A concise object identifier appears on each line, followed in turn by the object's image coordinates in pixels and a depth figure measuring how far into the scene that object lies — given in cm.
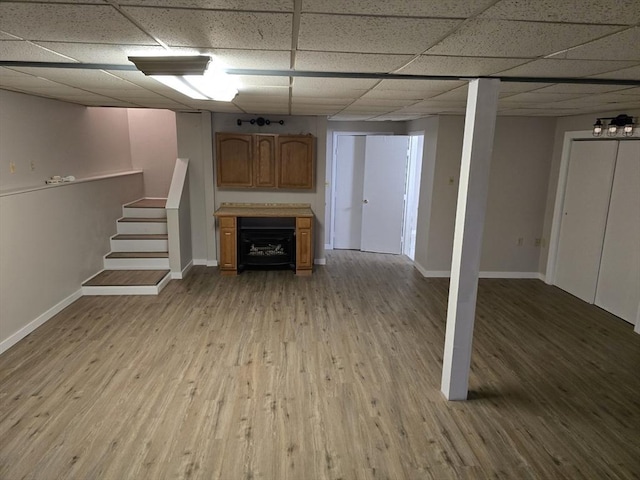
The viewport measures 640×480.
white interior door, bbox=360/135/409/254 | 709
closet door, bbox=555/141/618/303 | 486
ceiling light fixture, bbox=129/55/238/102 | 212
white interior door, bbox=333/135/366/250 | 730
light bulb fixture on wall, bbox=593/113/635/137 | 431
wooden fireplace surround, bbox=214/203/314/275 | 577
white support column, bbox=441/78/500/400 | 263
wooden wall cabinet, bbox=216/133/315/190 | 587
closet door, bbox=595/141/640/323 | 444
